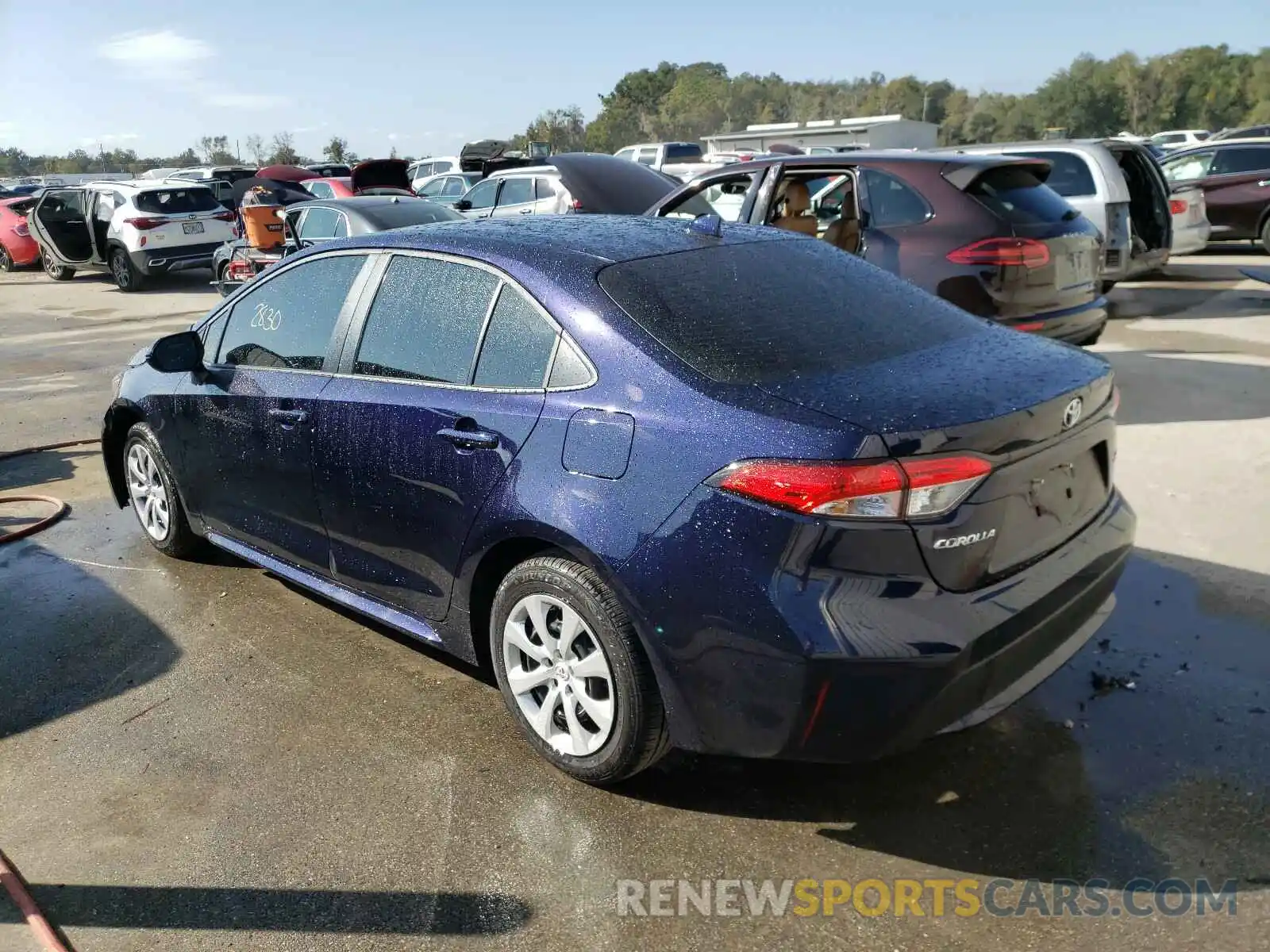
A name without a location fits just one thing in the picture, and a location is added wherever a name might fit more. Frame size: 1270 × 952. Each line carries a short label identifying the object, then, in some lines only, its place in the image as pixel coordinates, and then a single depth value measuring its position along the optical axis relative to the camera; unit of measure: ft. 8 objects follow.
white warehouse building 120.57
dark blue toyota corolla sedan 8.22
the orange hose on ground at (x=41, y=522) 18.29
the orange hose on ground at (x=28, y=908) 8.35
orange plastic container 45.52
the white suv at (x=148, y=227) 53.62
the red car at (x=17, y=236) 67.41
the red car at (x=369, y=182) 64.08
